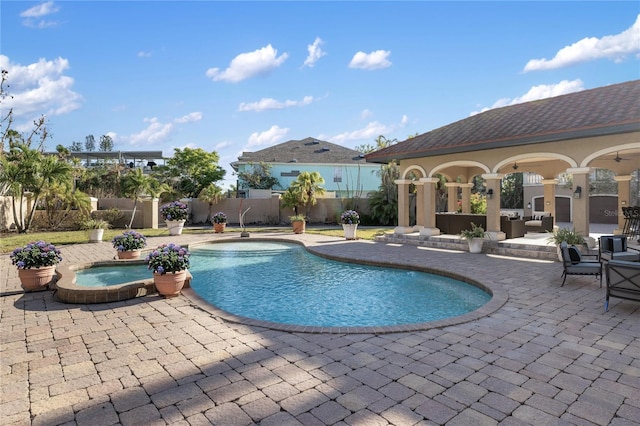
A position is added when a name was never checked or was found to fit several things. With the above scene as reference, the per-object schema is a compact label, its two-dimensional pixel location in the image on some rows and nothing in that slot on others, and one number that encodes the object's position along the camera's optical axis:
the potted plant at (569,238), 10.13
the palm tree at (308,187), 23.80
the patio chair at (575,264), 7.50
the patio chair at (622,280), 5.76
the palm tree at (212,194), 24.84
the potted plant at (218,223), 19.48
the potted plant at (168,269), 6.84
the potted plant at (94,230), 15.77
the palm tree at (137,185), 20.91
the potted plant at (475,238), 12.51
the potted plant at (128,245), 11.10
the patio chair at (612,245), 8.91
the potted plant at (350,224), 16.70
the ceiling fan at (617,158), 13.62
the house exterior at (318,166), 34.53
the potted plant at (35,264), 7.36
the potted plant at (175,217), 18.50
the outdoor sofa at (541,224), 16.33
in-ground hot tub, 6.61
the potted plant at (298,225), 19.20
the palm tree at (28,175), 16.98
